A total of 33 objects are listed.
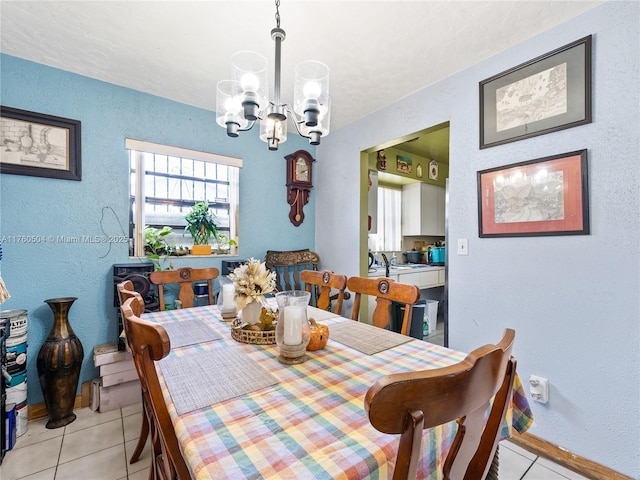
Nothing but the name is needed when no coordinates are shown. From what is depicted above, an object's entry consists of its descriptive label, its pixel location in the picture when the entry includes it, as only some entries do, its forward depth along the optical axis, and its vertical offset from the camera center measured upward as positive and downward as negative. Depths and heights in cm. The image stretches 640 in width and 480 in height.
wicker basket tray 126 -42
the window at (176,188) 254 +49
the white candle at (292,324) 106 -31
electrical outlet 174 -89
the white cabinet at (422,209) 454 +48
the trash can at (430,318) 364 -99
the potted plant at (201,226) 270 +12
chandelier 134 +69
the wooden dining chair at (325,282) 192 -30
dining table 58 -44
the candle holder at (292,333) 106 -34
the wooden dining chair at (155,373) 69 -34
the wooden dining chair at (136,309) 111 -27
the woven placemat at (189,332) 128 -44
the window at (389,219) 459 +33
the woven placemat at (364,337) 123 -45
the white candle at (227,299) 164 -33
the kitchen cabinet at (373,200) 366 +51
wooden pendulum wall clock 333 +67
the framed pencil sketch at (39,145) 202 +68
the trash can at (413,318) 292 -81
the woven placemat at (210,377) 82 -44
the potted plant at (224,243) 294 -4
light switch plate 214 -5
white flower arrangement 128 -19
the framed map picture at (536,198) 164 +26
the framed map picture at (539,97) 163 +88
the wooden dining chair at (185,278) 203 -28
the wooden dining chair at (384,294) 152 -30
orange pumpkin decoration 118 -40
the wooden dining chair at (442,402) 43 -26
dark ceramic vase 197 -87
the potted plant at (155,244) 248 -4
